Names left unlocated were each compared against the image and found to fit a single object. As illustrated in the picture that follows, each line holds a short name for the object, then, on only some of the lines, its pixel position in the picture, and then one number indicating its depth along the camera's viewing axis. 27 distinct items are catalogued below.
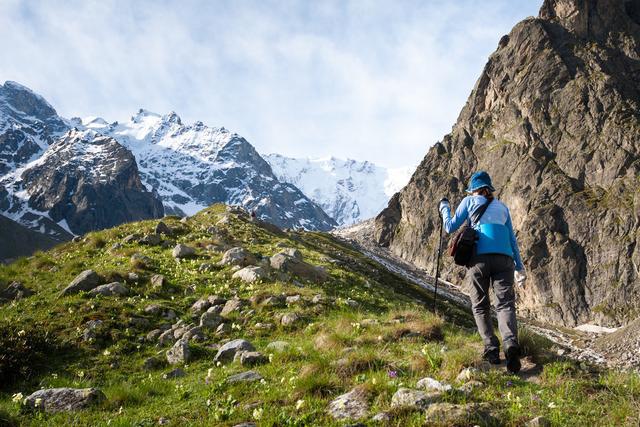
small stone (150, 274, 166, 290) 15.71
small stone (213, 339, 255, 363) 9.92
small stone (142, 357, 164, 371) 10.45
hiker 8.05
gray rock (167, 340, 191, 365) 10.48
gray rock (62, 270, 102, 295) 14.74
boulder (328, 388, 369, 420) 6.14
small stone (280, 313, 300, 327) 12.48
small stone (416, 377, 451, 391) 6.50
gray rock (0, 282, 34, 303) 15.42
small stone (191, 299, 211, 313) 14.10
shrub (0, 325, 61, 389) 9.84
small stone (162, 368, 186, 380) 9.46
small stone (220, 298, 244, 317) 13.65
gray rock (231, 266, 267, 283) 16.58
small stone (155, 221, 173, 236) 24.90
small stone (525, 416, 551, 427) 5.46
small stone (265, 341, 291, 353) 9.86
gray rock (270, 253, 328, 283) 18.98
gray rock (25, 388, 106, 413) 7.39
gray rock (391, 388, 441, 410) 6.07
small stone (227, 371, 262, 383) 8.03
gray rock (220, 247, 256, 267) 18.79
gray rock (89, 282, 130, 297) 14.52
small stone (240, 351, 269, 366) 9.29
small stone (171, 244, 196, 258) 20.05
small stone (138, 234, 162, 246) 22.42
